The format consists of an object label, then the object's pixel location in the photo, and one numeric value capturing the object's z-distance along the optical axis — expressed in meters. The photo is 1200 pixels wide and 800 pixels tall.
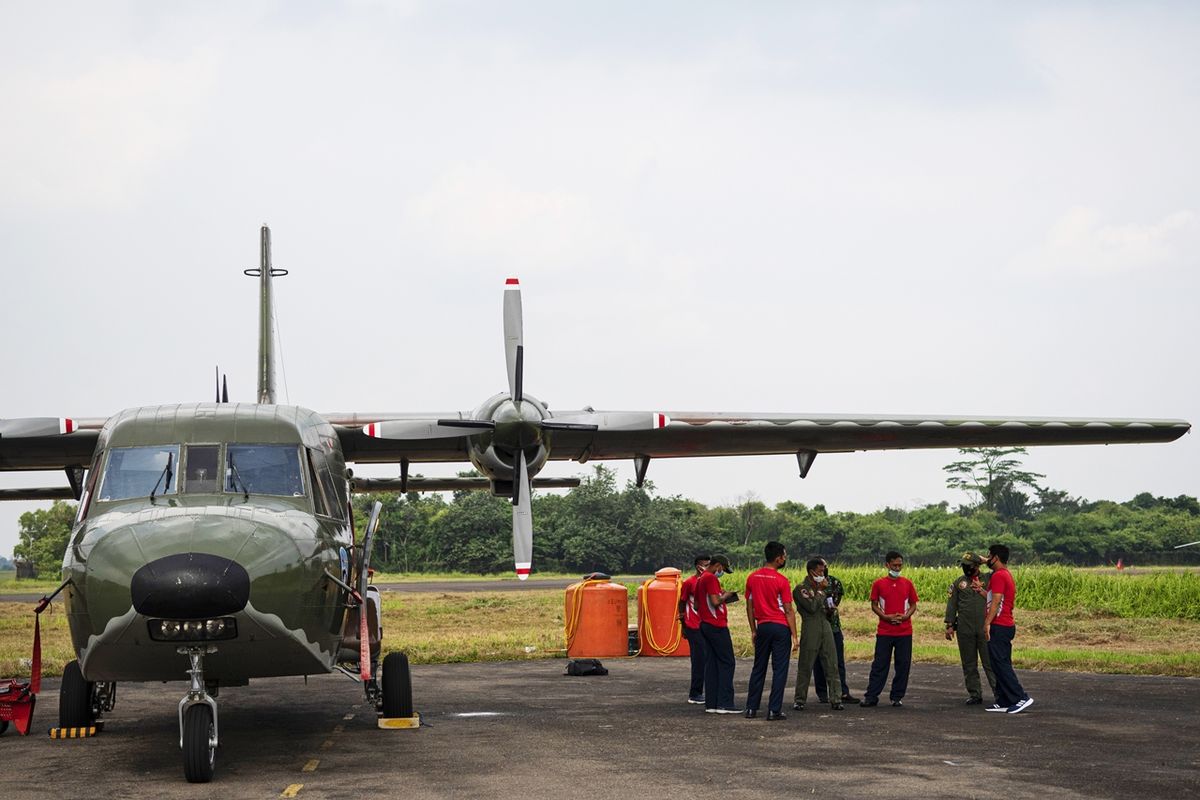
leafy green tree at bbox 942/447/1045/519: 84.00
